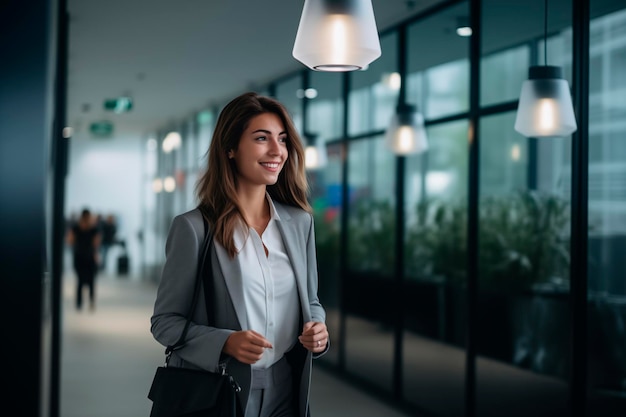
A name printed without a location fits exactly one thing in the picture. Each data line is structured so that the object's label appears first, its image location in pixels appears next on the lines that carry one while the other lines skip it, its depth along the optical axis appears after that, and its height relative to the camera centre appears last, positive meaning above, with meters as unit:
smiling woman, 2.20 -0.17
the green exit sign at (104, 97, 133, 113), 12.38 +1.67
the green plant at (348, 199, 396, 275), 7.34 -0.19
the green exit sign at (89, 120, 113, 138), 16.95 +1.77
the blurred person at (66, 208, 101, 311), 12.76 -0.56
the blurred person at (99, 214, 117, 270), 21.20 -0.67
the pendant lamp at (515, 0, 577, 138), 4.27 +0.63
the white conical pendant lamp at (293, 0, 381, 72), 2.61 +0.60
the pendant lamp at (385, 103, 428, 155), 6.38 +0.70
